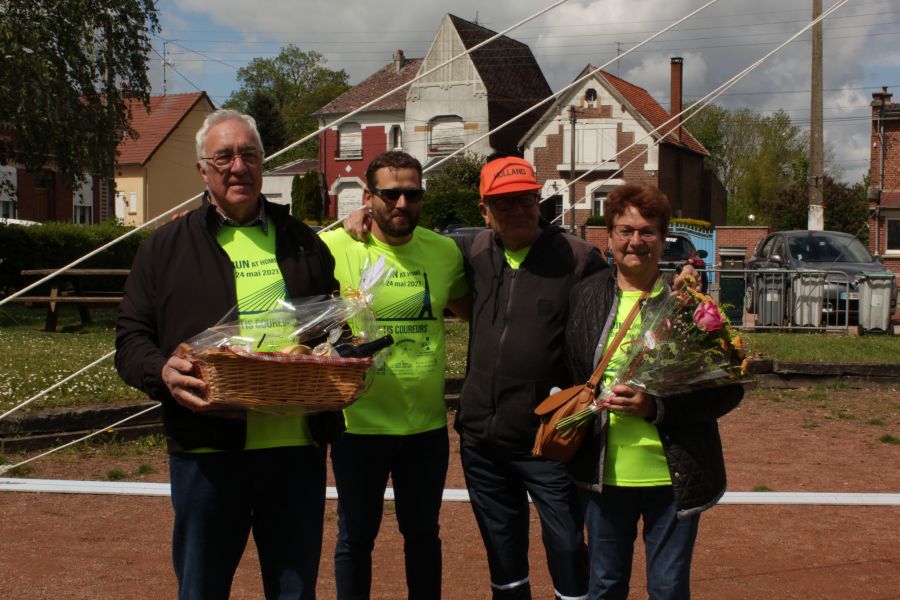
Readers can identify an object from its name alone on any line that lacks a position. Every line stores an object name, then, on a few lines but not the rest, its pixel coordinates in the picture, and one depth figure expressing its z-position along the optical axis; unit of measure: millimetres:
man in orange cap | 3730
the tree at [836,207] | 47344
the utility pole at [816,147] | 23625
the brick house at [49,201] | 37444
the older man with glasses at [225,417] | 3074
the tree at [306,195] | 43531
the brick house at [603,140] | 42156
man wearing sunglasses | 3775
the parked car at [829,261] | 15633
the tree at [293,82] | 77938
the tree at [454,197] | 41156
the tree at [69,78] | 18781
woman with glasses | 3303
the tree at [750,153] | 68875
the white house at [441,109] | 46250
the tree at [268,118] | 59438
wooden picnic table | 13504
